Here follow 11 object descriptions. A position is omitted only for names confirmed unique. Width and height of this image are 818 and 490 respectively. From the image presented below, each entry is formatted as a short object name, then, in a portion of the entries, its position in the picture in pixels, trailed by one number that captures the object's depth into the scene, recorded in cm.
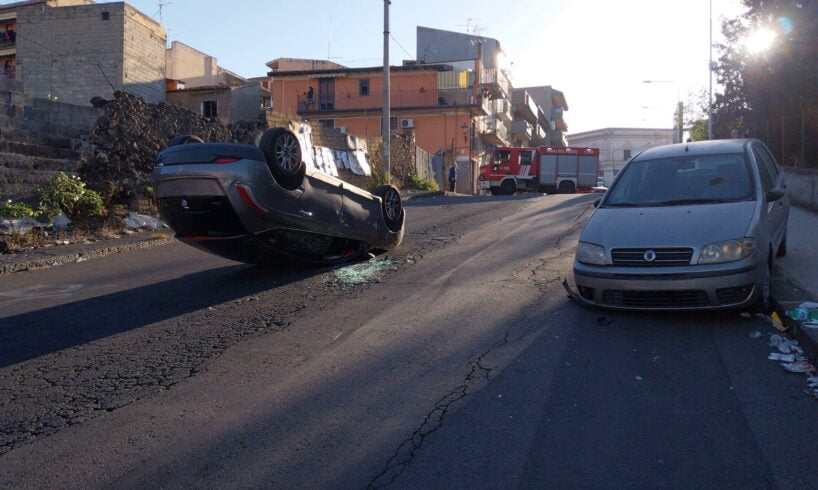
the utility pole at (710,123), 3975
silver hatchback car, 614
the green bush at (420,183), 3297
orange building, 4959
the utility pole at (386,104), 2544
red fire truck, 3694
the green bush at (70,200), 1328
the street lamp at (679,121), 5181
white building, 10088
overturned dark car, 773
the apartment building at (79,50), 3322
